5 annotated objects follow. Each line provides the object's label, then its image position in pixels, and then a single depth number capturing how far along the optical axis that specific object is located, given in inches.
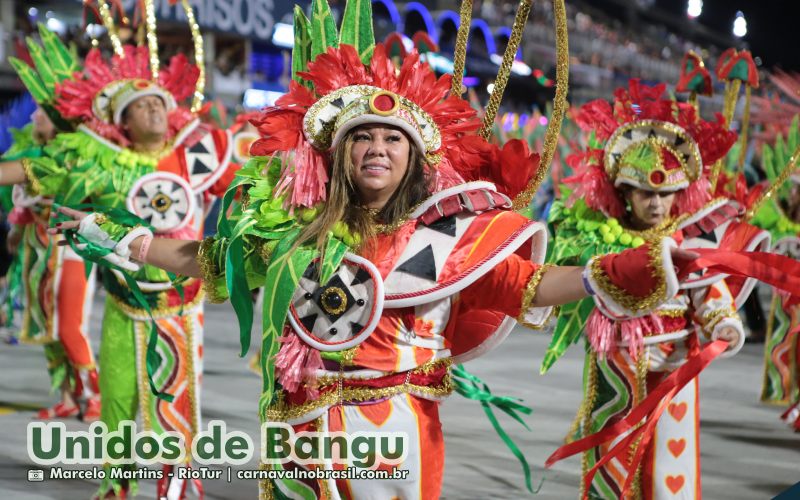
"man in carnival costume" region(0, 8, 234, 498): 185.9
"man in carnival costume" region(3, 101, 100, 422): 261.1
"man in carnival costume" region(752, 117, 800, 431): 283.1
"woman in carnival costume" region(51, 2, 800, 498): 103.9
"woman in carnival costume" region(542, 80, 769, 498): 156.9
